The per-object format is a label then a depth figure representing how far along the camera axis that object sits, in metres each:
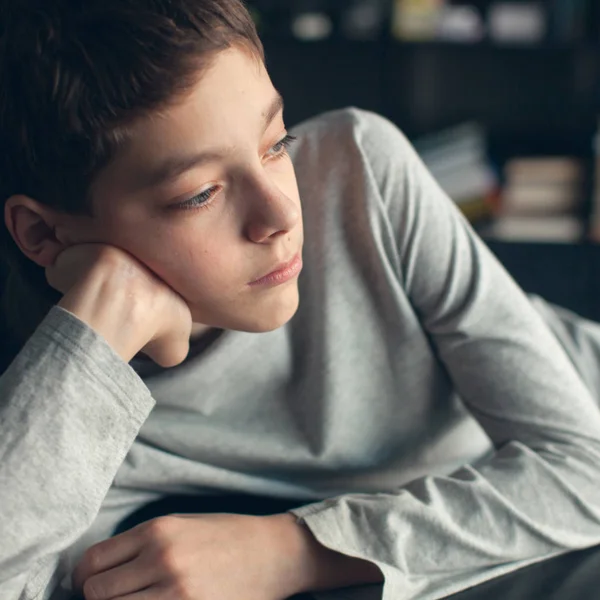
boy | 0.83
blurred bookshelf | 2.85
